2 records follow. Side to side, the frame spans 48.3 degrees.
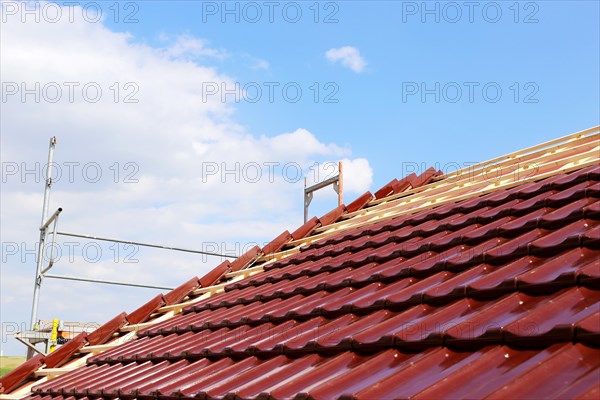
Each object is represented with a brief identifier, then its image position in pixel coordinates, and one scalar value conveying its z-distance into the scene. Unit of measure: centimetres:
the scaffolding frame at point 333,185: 1242
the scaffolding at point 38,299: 1140
